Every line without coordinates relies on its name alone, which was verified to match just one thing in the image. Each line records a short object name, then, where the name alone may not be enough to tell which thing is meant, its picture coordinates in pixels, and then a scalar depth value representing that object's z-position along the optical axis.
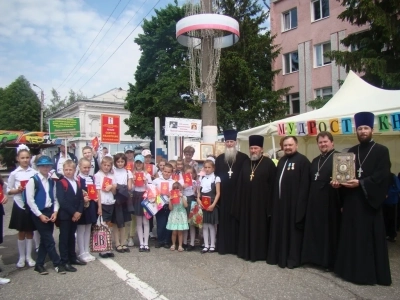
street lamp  38.59
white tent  6.43
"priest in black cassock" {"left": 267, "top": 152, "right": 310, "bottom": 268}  5.18
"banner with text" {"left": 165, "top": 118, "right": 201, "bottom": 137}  10.05
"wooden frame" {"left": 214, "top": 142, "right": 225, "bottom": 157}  9.73
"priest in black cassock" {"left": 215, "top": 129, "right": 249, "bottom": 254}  5.94
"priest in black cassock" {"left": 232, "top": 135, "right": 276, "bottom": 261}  5.58
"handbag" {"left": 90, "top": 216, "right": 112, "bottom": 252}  5.61
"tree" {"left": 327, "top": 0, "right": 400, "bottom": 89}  10.23
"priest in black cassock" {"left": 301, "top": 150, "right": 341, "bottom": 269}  5.00
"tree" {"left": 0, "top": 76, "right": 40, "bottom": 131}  46.25
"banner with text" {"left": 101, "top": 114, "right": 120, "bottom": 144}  10.08
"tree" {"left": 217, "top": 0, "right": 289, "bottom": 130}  17.12
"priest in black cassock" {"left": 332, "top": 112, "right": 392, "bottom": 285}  4.44
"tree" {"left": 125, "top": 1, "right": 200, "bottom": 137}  25.31
